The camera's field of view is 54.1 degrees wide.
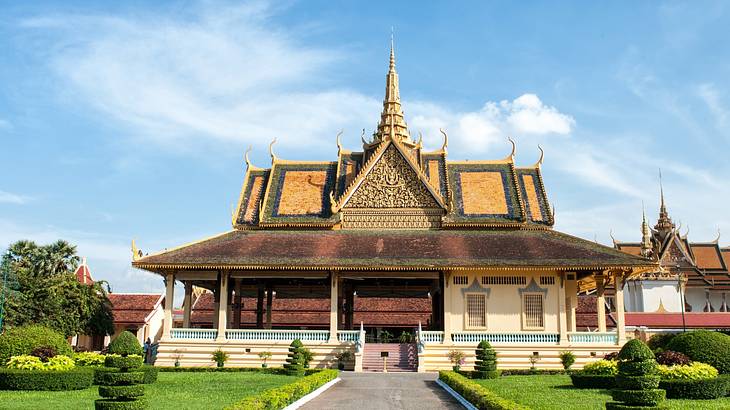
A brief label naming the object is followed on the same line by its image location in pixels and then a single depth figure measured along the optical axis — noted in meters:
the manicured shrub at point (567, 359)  25.25
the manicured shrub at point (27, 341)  19.31
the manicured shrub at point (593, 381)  17.97
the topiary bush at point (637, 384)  10.27
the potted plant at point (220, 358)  26.31
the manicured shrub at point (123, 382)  10.84
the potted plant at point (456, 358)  25.94
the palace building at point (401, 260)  26.69
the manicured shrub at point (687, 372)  15.91
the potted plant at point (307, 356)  25.32
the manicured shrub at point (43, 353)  18.69
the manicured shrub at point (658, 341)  23.39
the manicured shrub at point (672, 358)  16.72
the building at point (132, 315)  40.22
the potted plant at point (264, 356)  26.61
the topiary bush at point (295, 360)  23.00
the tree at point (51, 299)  30.86
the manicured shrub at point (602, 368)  18.53
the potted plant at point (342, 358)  26.45
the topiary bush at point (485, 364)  22.19
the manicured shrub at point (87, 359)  20.81
